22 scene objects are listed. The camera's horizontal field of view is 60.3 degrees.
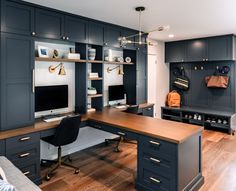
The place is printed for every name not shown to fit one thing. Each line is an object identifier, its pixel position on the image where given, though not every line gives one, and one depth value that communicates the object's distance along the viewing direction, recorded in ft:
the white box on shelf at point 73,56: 11.66
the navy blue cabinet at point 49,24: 9.82
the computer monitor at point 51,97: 10.67
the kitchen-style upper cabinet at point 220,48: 16.70
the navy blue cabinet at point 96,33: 12.30
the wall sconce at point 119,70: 15.29
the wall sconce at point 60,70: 11.77
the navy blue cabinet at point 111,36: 13.24
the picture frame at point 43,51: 10.54
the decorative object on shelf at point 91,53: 12.57
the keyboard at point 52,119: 10.59
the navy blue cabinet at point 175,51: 19.63
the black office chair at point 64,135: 9.64
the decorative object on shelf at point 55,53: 11.43
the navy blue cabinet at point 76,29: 11.09
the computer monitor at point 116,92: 14.96
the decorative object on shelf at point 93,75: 13.03
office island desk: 7.68
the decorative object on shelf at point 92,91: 13.12
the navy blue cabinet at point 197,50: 18.22
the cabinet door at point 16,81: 8.80
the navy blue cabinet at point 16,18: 8.72
